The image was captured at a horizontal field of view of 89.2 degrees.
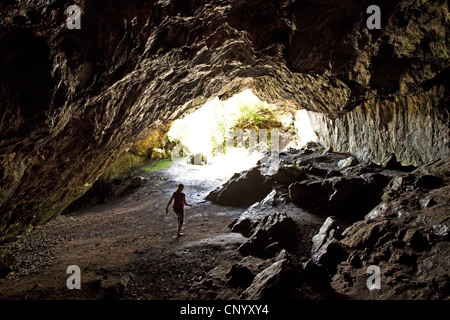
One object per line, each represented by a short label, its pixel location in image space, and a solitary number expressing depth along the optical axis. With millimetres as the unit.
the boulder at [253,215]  6911
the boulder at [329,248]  4426
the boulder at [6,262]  5184
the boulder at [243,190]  10500
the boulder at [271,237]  5460
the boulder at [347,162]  10414
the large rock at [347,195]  6773
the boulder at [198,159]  20578
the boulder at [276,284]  3400
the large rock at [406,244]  3109
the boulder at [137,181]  15224
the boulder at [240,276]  4159
